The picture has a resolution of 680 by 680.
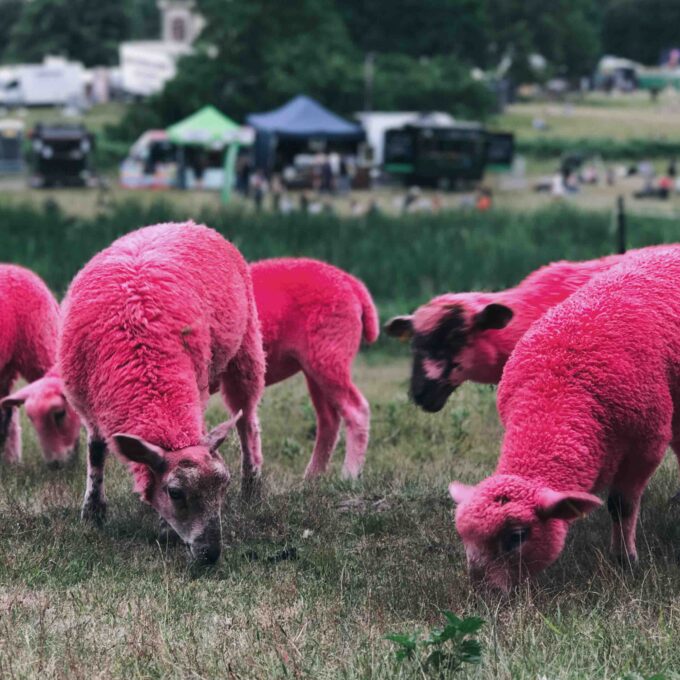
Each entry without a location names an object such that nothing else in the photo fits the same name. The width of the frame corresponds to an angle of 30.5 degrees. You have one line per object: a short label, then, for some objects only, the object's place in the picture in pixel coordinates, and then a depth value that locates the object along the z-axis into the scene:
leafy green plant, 4.42
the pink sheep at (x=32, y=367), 8.12
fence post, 12.95
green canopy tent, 35.72
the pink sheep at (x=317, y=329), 8.24
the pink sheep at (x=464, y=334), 6.96
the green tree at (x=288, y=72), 48.06
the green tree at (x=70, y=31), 77.50
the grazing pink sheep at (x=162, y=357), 5.80
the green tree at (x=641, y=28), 79.94
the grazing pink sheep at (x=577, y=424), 5.18
